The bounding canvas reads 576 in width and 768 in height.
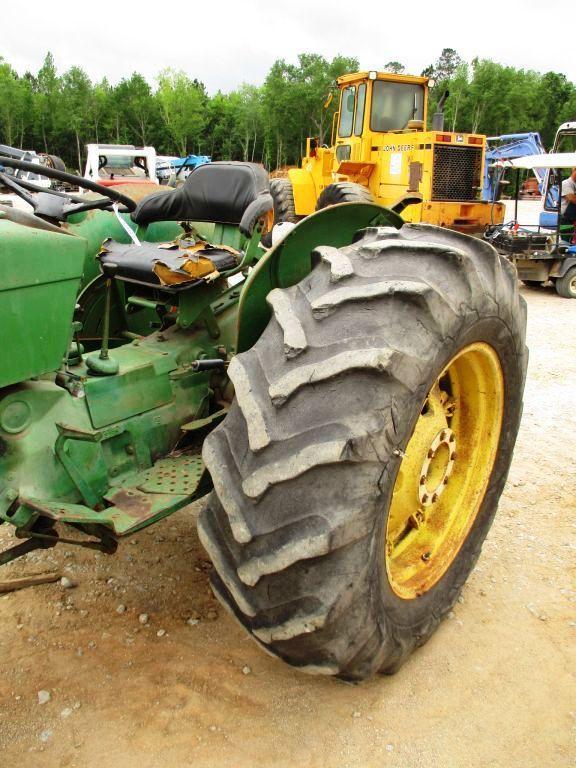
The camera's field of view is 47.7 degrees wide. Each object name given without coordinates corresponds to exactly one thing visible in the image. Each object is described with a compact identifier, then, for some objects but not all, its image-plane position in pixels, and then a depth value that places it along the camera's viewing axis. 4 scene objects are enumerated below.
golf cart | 8.61
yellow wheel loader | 9.40
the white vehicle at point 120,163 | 19.27
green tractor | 1.56
